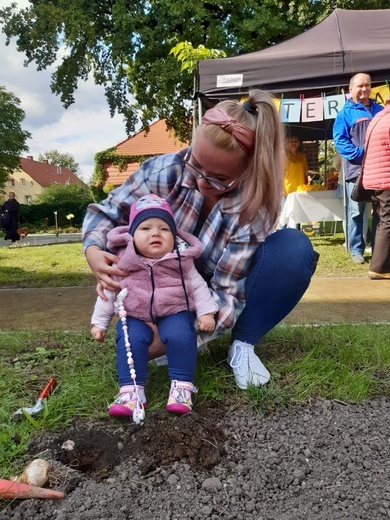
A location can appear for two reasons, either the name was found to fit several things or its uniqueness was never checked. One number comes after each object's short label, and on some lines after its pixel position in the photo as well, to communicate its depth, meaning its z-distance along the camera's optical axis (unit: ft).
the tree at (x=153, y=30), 43.47
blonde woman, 5.35
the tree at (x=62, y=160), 249.34
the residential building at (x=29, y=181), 202.74
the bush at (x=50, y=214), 81.00
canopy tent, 16.65
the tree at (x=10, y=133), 98.17
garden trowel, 4.94
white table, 20.48
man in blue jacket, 14.85
